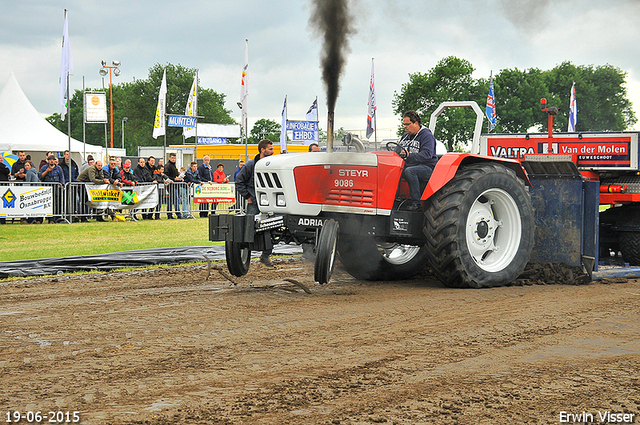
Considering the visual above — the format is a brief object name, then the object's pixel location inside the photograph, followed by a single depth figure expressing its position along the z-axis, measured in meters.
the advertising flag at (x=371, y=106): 27.76
